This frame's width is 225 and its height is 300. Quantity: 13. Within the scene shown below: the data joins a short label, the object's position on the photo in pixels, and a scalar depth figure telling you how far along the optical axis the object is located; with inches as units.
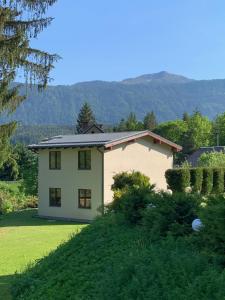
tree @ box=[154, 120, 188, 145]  2811.1
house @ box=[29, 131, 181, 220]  918.8
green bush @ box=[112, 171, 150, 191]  850.8
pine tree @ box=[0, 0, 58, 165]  608.1
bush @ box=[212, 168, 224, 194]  1000.6
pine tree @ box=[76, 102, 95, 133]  2681.6
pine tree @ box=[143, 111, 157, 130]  3224.6
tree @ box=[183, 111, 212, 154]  2716.0
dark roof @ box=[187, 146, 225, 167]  2054.2
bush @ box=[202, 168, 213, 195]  974.6
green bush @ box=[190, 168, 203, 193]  944.5
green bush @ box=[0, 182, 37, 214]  1120.6
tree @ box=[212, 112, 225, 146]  2646.7
